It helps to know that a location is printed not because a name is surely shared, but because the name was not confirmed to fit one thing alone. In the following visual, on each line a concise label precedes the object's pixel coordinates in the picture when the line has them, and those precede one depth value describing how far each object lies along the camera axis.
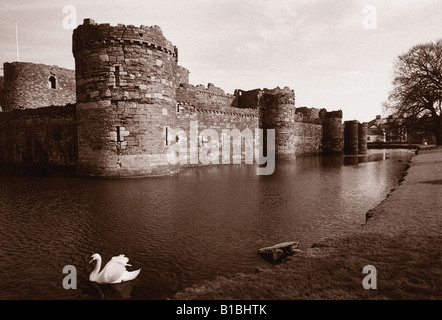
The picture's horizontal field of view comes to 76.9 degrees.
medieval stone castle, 13.91
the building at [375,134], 77.00
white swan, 4.08
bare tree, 27.12
